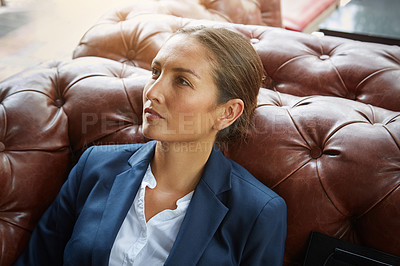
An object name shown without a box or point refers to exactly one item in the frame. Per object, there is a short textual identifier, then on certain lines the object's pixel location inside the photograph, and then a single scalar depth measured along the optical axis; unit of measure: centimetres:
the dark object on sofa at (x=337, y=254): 101
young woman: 97
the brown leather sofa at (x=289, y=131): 103
